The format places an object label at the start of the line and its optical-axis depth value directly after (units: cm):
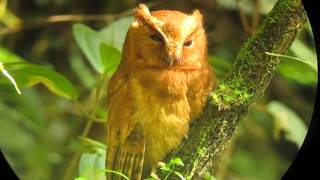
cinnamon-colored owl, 468
